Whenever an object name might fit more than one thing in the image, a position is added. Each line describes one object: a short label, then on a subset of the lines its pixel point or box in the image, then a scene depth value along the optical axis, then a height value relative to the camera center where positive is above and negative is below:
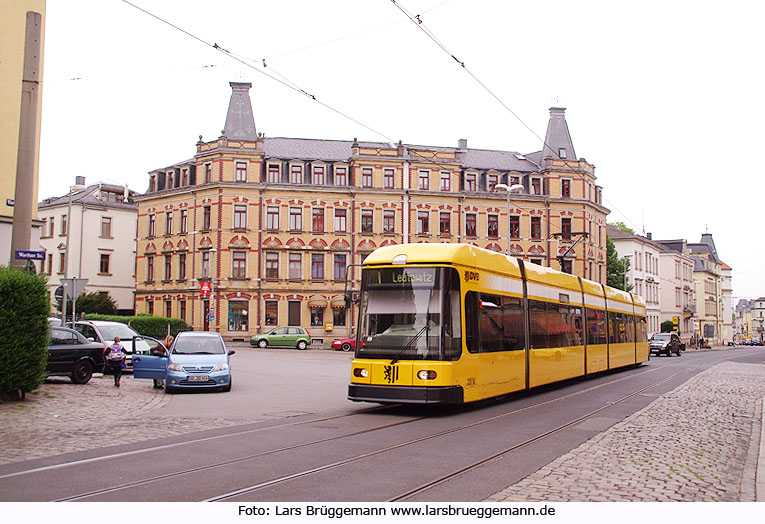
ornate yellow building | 53.97 +8.42
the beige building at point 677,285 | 90.81 +5.47
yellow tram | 13.40 -0.04
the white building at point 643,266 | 77.94 +6.78
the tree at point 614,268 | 72.44 +5.86
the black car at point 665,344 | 52.31 -1.30
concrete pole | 14.56 +3.72
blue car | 18.66 -1.08
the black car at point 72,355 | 18.34 -0.86
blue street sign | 14.71 +1.37
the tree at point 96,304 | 53.88 +1.42
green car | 48.56 -0.95
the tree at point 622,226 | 87.65 +12.38
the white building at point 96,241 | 62.69 +7.19
